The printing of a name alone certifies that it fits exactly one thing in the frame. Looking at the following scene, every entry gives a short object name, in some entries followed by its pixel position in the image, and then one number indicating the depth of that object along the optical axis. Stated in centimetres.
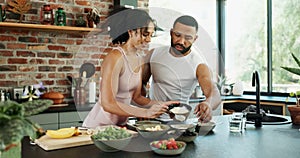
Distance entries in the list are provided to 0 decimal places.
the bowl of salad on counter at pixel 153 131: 170
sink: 242
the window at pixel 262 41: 443
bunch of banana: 171
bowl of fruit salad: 146
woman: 193
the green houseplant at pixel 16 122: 79
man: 222
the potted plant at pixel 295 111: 224
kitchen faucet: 214
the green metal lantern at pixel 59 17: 356
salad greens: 152
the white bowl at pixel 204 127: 189
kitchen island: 149
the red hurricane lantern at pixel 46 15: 351
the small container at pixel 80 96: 365
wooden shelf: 324
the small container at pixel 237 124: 198
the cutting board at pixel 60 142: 159
